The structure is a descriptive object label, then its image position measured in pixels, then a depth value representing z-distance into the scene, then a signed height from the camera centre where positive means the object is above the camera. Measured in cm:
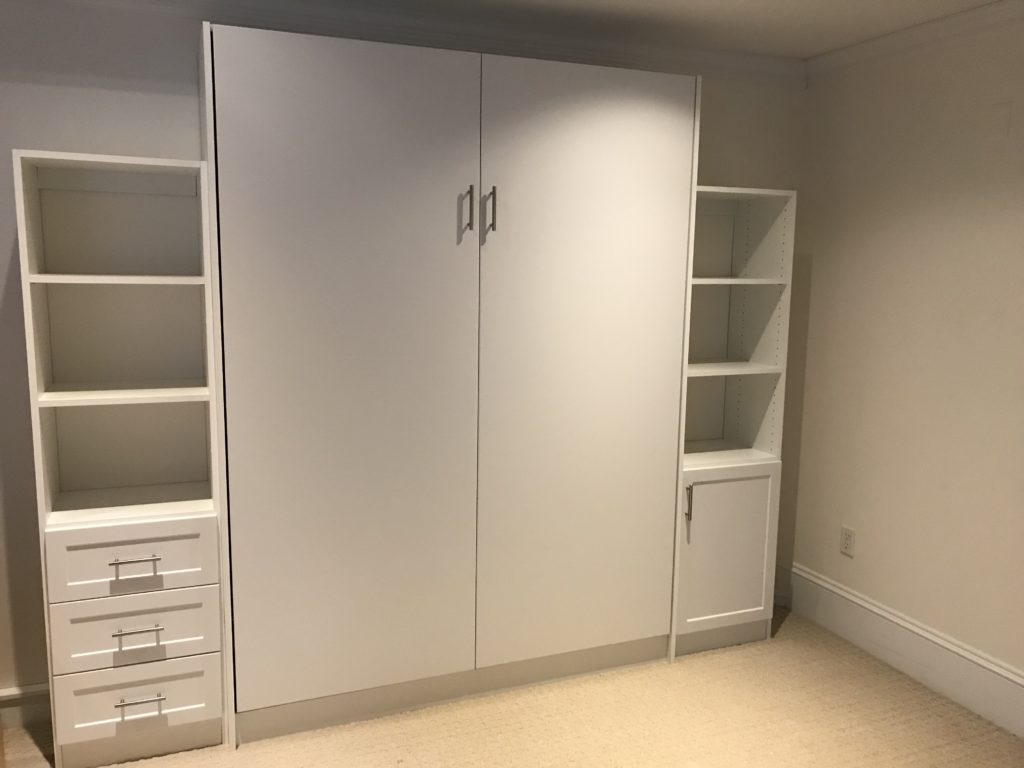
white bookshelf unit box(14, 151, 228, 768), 222 -49
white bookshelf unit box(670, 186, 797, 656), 300 -47
